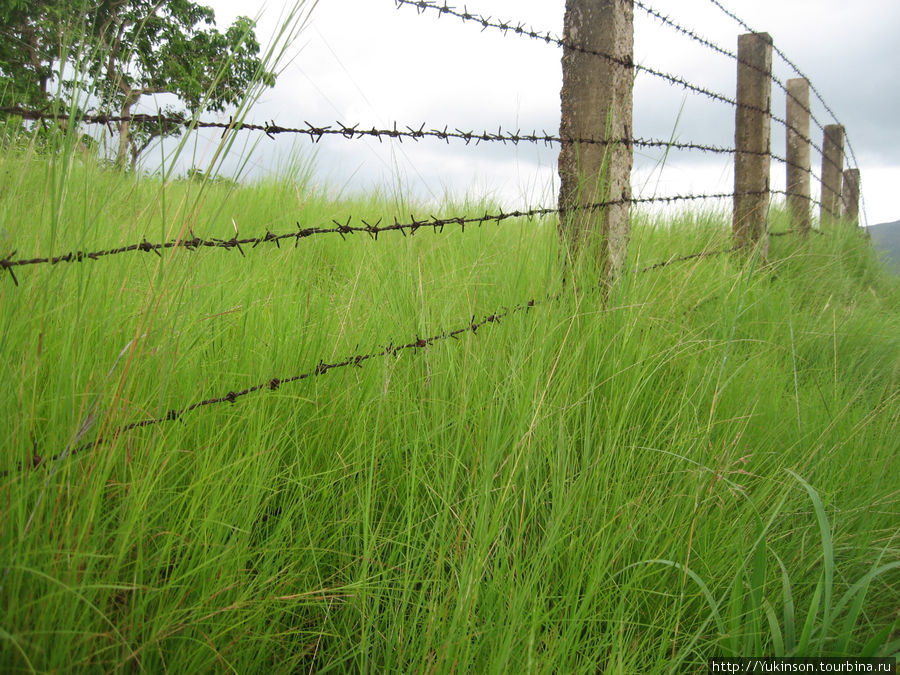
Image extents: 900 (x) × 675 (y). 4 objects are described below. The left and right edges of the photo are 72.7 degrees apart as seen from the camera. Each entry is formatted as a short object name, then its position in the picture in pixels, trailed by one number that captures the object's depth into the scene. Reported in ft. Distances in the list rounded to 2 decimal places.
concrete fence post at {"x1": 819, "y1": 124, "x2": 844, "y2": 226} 29.30
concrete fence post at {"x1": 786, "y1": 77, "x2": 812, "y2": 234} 18.35
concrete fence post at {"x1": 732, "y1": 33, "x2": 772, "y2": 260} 13.32
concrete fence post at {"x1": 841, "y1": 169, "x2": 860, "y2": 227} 32.10
